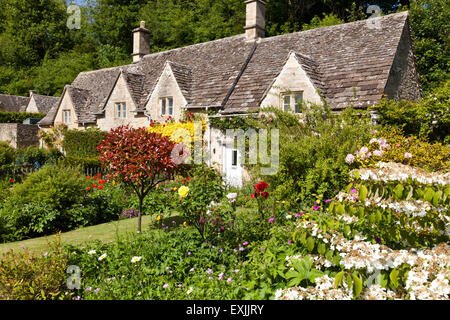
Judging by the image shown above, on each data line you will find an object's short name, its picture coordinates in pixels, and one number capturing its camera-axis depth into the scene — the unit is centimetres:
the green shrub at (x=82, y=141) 2164
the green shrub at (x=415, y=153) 912
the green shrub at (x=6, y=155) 1623
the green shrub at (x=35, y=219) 870
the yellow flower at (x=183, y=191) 597
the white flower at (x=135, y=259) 500
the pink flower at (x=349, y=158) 703
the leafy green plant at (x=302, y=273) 398
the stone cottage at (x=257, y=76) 1419
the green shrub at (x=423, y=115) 1069
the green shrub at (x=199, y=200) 628
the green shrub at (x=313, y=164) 760
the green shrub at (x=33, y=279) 429
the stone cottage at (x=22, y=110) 2772
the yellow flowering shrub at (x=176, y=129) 1559
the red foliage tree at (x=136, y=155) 788
